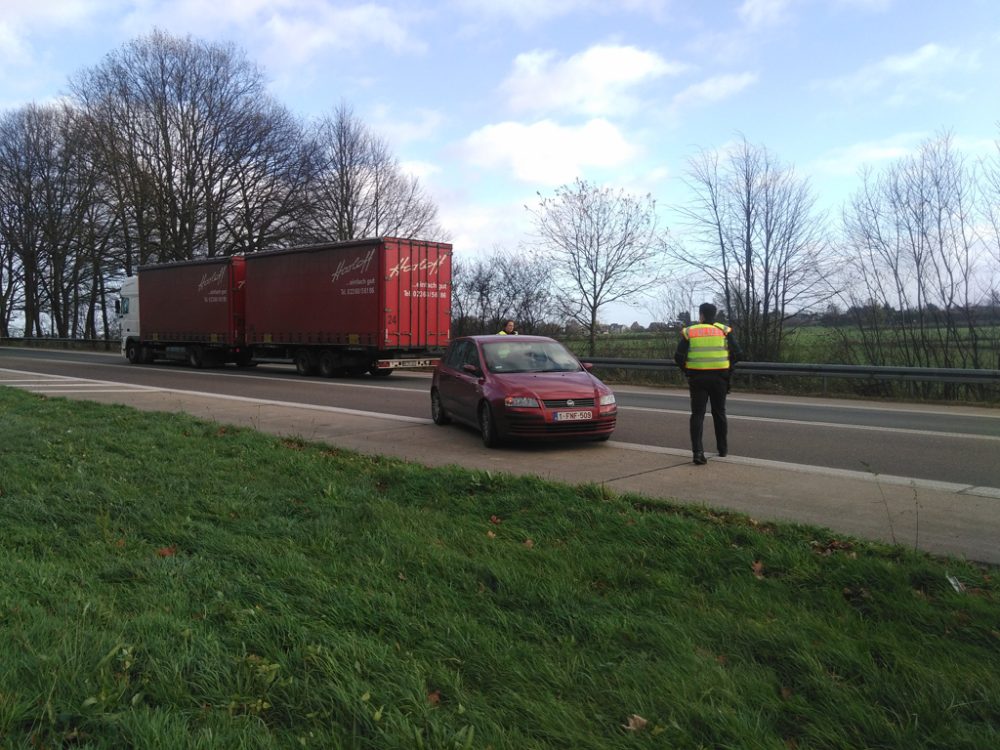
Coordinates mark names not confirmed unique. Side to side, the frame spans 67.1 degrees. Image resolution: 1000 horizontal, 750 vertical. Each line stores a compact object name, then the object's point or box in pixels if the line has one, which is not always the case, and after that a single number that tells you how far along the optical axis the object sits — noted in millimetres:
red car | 9195
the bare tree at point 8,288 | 56156
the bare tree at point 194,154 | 41875
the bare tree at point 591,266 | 26594
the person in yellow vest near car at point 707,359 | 8312
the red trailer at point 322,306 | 21547
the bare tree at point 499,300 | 33469
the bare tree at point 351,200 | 43594
